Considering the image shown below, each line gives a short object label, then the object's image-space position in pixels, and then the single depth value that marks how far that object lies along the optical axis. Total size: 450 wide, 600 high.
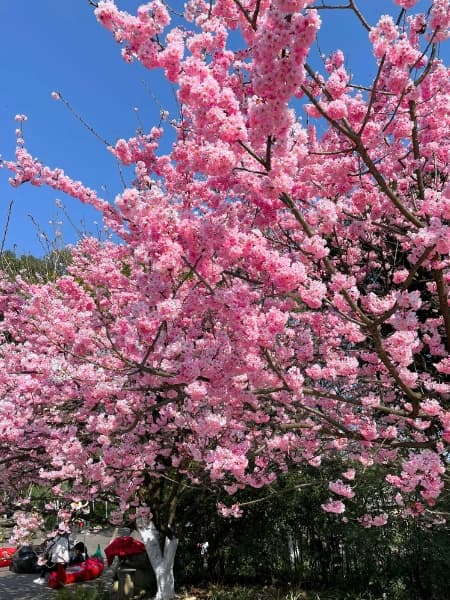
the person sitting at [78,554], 12.91
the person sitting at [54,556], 11.39
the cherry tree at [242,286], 3.04
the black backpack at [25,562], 13.73
